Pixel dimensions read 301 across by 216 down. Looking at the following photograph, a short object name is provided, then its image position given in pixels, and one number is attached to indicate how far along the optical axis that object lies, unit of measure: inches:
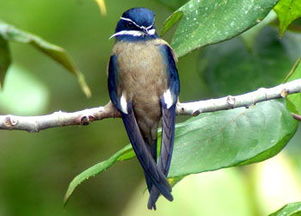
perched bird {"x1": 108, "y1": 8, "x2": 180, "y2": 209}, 166.2
